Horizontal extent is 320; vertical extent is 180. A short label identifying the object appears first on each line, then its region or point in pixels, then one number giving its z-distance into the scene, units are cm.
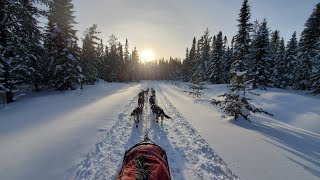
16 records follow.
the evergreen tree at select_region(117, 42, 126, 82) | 4124
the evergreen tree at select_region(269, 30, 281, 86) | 2365
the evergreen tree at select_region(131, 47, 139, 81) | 5165
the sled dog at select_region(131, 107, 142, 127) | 675
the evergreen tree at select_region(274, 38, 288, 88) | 2532
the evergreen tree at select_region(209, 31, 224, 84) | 2751
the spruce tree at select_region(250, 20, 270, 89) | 1947
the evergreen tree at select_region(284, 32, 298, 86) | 2405
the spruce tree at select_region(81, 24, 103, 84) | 2181
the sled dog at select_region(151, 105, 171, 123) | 680
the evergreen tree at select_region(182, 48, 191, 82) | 4549
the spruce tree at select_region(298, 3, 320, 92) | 2053
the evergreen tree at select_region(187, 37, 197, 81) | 4017
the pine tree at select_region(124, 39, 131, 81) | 4491
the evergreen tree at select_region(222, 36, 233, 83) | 3146
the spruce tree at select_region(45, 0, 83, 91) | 1546
